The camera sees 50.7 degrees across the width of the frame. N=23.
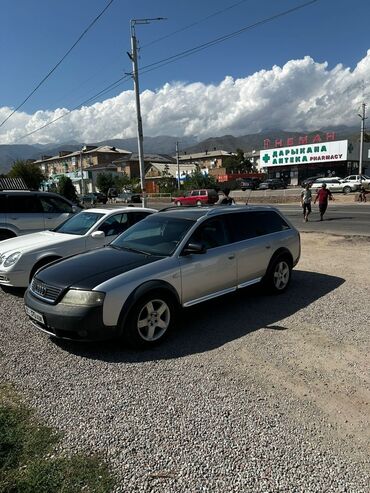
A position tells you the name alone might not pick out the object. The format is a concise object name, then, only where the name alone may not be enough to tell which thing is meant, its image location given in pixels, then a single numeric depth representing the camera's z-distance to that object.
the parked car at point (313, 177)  55.78
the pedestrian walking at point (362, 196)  31.83
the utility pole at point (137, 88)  18.86
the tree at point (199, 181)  59.46
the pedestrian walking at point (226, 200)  11.90
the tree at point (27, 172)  64.81
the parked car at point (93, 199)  55.17
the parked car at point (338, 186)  41.50
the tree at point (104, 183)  88.31
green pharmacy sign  57.91
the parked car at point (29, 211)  9.24
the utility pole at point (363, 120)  49.69
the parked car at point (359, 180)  41.06
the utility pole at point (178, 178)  66.69
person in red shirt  17.84
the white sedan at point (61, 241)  6.27
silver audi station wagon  4.07
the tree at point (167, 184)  65.44
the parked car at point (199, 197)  35.08
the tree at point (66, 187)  59.88
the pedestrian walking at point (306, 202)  18.44
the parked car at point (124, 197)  57.19
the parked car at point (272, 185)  57.12
